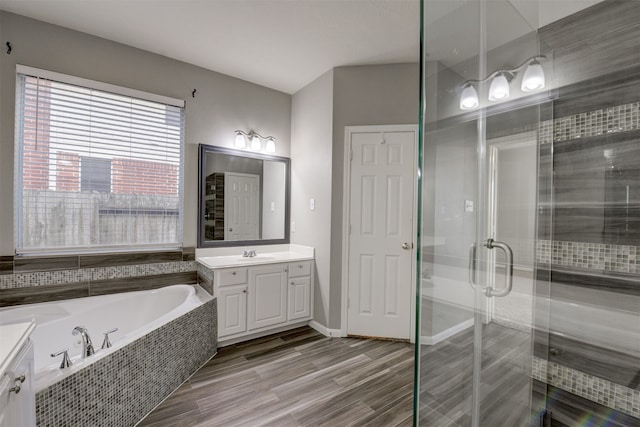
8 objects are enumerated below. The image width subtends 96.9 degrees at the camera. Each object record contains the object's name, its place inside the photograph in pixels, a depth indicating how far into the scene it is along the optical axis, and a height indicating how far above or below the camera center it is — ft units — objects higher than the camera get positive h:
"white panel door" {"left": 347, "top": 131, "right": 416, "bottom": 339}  8.97 -0.52
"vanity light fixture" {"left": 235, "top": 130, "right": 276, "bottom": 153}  10.19 +2.77
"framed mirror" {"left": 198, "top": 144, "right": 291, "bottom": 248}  9.64 +0.65
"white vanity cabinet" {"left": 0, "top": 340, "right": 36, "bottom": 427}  2.76 -1.93
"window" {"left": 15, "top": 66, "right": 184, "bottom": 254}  7.15 +1.32
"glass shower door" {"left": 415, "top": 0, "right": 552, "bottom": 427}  3.65 -0.01
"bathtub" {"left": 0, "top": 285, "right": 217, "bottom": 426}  4.37 -2.77
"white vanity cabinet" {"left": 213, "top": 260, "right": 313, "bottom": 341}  8.34 -2.59
